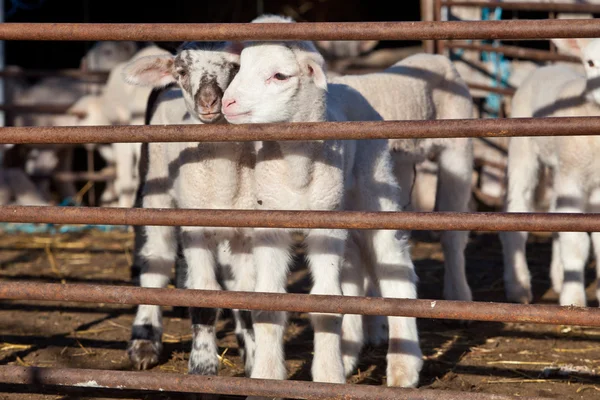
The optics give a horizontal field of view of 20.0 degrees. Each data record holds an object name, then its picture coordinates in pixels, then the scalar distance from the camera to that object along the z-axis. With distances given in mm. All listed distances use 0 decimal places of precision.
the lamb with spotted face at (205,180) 8430
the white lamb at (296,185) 7619
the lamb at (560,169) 11261
